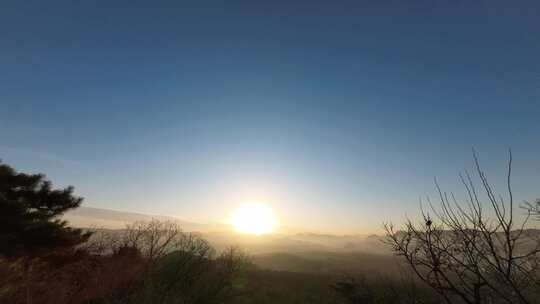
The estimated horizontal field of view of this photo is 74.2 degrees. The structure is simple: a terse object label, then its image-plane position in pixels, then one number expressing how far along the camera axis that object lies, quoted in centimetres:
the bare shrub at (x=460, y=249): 325
